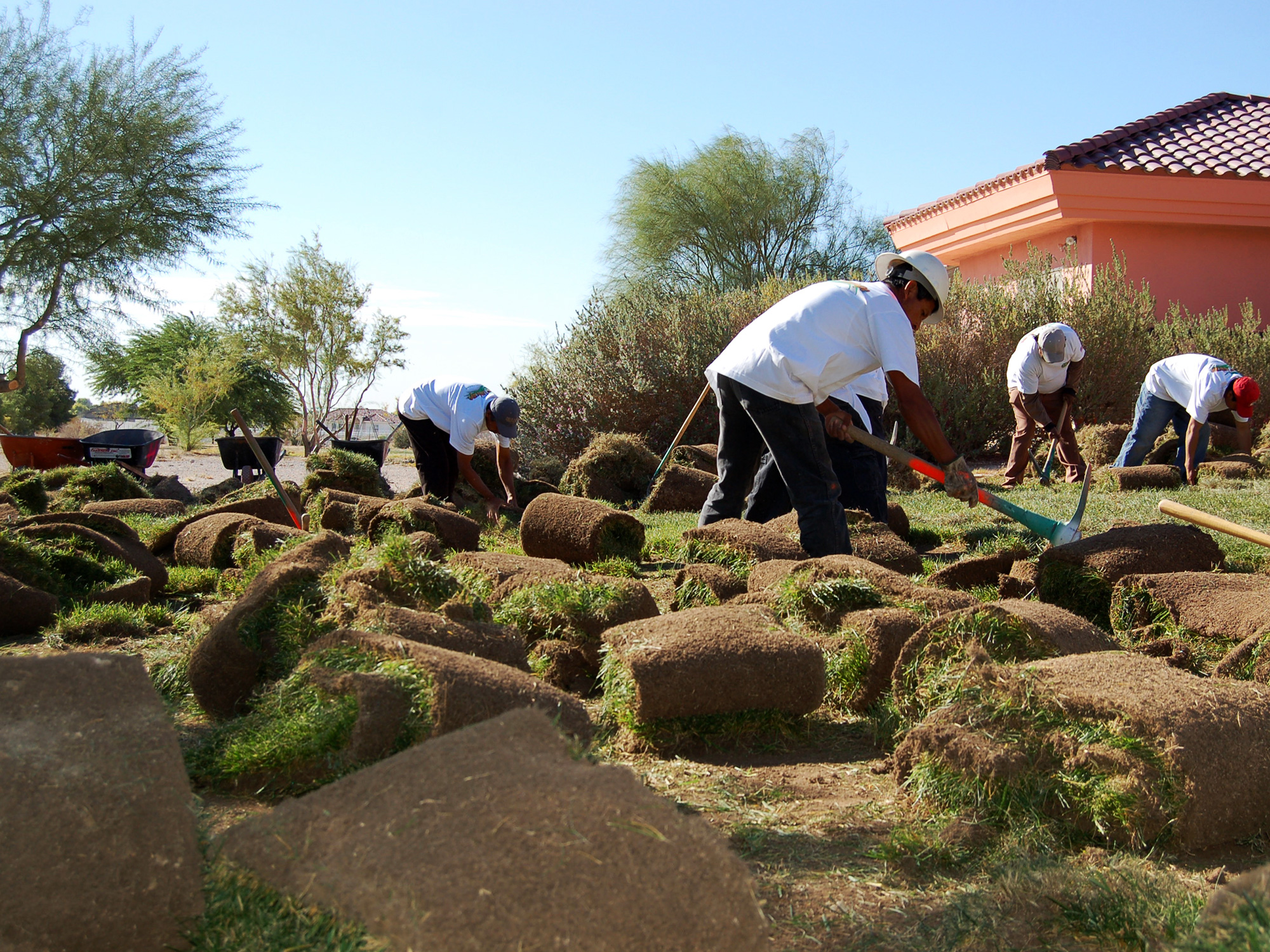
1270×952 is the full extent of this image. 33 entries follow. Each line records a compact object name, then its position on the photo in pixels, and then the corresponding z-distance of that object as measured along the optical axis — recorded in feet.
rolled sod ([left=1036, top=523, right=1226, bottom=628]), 15.01
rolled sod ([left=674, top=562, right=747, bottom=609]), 14.90
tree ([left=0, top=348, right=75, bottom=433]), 109.09
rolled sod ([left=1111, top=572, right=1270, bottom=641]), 12.49
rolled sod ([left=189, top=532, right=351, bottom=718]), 11.09
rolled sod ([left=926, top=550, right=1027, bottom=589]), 16.97
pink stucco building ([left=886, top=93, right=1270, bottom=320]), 47.37
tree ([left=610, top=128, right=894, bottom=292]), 94.22
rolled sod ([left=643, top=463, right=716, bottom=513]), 30.17
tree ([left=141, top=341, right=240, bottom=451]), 88.12
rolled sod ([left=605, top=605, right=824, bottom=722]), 10.30
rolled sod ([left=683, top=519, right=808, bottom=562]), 16.49
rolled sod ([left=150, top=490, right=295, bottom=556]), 22.50
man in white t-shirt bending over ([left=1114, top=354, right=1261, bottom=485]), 31.04
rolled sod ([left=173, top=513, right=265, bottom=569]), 20.67
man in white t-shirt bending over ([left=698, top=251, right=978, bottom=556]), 15.99
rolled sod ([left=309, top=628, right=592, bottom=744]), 8.23
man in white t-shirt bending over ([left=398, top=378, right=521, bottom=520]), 27.17
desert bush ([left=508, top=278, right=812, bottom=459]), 46.03
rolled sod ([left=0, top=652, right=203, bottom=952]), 5.67
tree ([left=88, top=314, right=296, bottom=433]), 93.61
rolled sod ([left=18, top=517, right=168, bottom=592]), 18.70
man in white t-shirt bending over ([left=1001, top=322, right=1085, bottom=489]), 33.55
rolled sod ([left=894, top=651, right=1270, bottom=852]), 8.14
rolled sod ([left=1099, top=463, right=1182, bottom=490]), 30.01
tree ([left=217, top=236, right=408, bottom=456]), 86.53
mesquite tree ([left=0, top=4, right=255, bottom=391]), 53.98
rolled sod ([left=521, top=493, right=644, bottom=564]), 20.18
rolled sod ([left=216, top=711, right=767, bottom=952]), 5.23
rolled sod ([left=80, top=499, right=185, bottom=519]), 29.09
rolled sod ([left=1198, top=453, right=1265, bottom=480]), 31.45
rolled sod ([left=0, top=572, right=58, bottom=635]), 15.60
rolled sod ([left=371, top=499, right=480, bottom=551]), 20.39
